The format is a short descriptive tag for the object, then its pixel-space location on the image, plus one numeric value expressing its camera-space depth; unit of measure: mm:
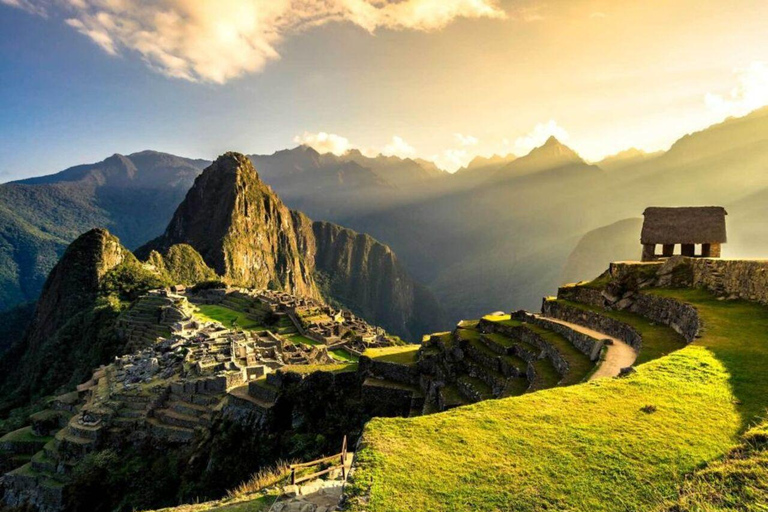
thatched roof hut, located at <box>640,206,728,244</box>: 27156
